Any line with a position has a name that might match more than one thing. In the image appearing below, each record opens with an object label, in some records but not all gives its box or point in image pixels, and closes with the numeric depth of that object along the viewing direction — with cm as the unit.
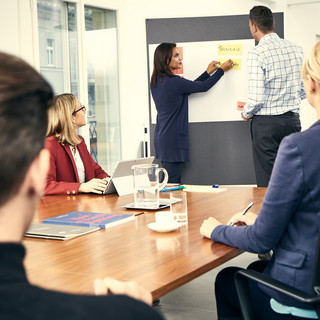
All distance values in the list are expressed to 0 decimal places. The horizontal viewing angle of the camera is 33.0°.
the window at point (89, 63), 518
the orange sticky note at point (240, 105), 493
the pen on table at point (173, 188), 303
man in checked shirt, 438
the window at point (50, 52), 514
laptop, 289
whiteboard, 492
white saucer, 196
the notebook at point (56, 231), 192
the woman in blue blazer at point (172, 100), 483
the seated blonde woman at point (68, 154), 305
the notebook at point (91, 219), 210
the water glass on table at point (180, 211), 215
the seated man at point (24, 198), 60
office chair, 150
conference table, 145
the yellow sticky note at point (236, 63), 490
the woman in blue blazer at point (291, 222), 161
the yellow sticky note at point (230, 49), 496
